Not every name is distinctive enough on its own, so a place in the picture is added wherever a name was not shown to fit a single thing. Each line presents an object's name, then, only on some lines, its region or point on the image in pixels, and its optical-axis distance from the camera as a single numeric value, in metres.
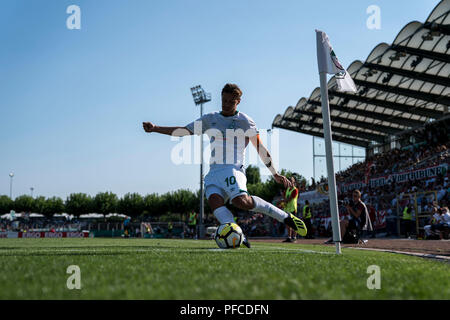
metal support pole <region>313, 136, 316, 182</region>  45.44
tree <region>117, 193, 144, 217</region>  73.50
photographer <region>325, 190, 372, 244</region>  10.92
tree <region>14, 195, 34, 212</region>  77.31
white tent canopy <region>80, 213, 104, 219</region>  73.57
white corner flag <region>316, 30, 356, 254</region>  5.42
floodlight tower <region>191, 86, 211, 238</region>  39.19
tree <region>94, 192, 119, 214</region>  73.81
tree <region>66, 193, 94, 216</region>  74.72
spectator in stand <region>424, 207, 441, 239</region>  15.61
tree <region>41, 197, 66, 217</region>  75.81
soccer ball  5.37
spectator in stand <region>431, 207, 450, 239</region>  15.24
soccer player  5.30
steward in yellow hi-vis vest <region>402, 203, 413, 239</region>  19.16
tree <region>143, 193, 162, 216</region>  72.62
